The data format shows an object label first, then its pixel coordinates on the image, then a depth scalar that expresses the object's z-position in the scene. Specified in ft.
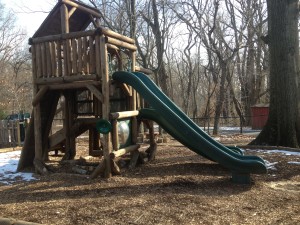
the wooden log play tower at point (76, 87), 24.95
